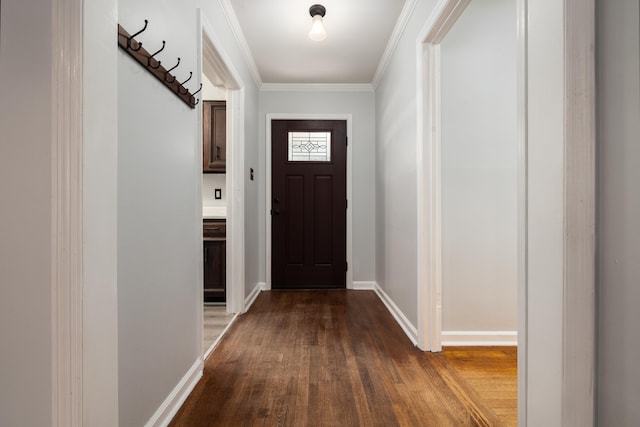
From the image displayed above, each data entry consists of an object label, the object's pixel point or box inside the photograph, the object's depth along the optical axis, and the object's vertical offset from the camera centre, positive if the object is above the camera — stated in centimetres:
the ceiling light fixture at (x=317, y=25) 241 +127
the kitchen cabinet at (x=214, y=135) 369 +81
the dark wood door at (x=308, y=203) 414 +11
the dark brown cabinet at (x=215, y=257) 339 -43
